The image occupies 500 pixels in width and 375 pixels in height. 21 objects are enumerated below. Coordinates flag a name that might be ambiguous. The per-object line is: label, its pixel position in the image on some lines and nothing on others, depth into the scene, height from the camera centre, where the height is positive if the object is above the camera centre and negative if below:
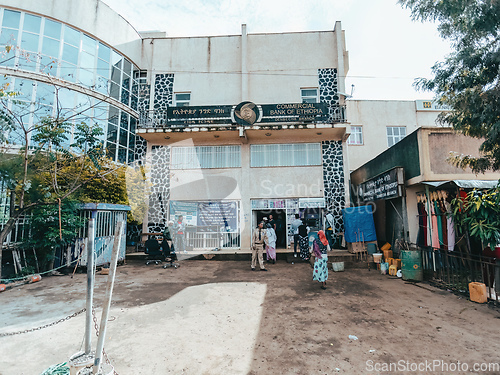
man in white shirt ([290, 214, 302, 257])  10.60 -0.39
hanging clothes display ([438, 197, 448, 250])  7.26 -0.15
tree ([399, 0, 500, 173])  6.02 +3.80
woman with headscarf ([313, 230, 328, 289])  6.80 -1.12
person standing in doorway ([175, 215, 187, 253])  11.19 -0.80
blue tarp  10.29 -0.26
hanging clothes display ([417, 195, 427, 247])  8.05 -0.20
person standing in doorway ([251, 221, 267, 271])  8.91 -0.88
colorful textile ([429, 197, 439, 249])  7.48 -0.28
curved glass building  9.85 +6.71
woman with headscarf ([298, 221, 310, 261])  10.15 -0.94
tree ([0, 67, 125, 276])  7.02 +1.90
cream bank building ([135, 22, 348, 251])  12.27 +4.10
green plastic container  7.36 -1.34
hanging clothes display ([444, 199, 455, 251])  6.93 -0.39
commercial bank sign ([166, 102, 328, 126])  11.97 +4.94
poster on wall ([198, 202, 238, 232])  12.42 +0.17
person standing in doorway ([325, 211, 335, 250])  11.18 -0.30
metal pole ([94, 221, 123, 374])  2.29 -0.85
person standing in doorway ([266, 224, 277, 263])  10.12 -1.05
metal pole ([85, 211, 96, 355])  2.48 -0.65
